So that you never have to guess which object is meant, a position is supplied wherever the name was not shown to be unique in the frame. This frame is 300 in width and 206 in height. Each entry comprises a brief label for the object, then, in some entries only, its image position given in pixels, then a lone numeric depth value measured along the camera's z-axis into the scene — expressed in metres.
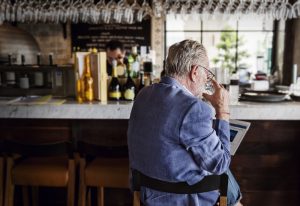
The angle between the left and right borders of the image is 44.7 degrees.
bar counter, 2.48
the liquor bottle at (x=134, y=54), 3.02
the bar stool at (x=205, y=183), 1.51
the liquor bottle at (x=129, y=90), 2.68
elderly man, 1.43
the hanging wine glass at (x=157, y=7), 4.21
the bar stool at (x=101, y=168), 2.08
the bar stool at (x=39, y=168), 2.08
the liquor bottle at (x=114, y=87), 2.70
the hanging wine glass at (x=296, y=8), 3.89
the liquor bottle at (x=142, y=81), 2.78
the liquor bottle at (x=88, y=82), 2.67
